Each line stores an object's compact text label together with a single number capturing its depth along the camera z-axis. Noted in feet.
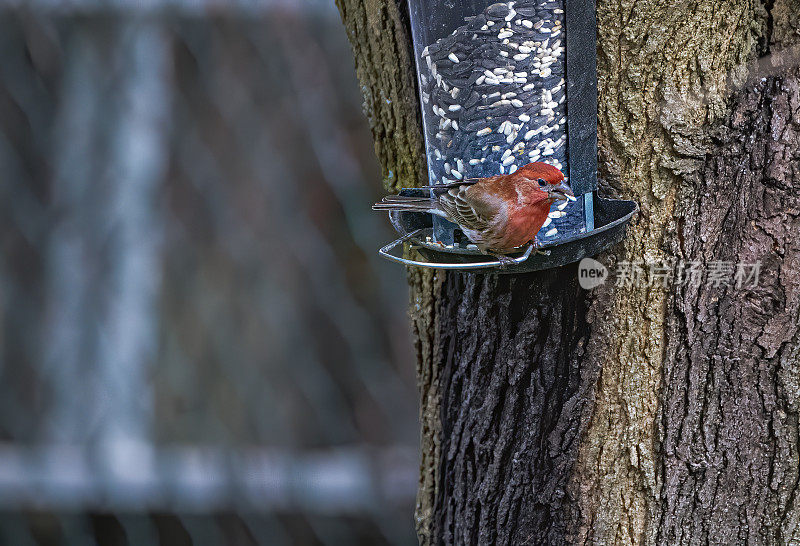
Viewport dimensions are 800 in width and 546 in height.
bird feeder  17.89
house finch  17.83
